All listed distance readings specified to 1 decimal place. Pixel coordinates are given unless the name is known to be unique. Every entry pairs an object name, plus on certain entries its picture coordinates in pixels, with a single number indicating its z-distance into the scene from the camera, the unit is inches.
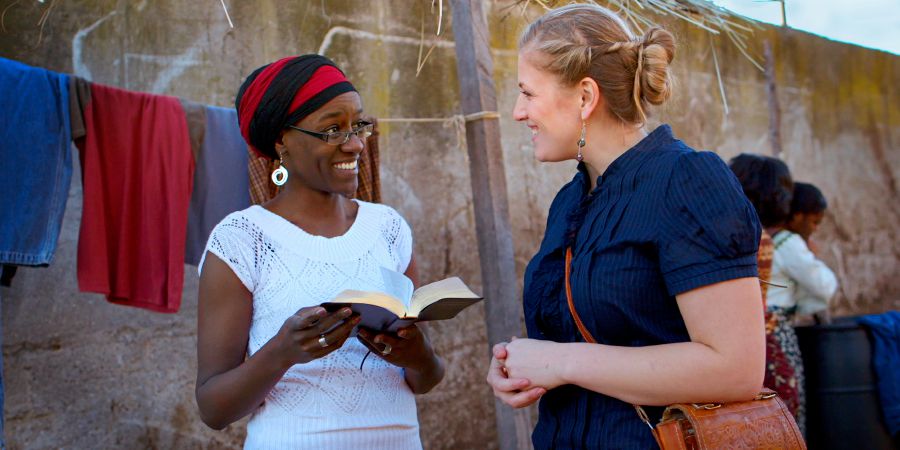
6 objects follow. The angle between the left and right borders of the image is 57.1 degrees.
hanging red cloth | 113.8
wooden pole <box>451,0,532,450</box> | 135.3
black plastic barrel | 178.4
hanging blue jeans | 104.8
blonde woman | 62.7
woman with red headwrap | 81.4
